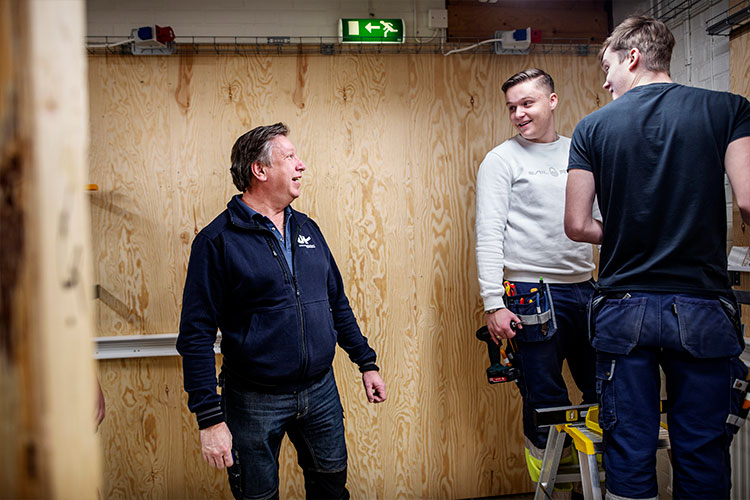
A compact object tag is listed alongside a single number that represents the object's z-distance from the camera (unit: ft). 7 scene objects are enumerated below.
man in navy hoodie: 5.05
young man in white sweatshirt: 6.06
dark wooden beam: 8.00
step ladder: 5.08
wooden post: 1.62
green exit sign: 7.39
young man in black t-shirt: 4.09
